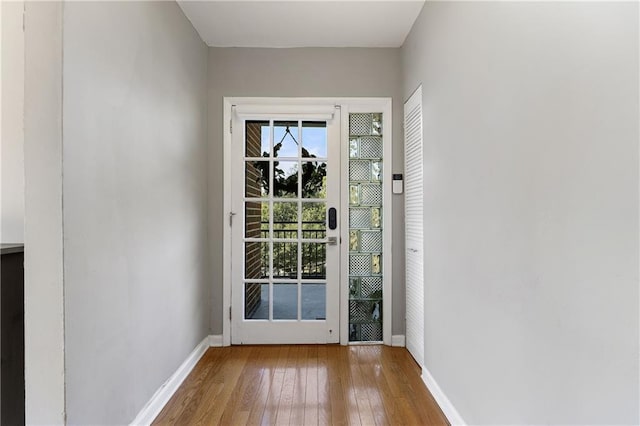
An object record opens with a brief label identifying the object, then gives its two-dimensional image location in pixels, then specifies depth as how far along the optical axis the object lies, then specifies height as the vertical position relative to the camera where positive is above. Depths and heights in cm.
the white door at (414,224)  249 -8
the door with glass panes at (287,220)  299 -5
